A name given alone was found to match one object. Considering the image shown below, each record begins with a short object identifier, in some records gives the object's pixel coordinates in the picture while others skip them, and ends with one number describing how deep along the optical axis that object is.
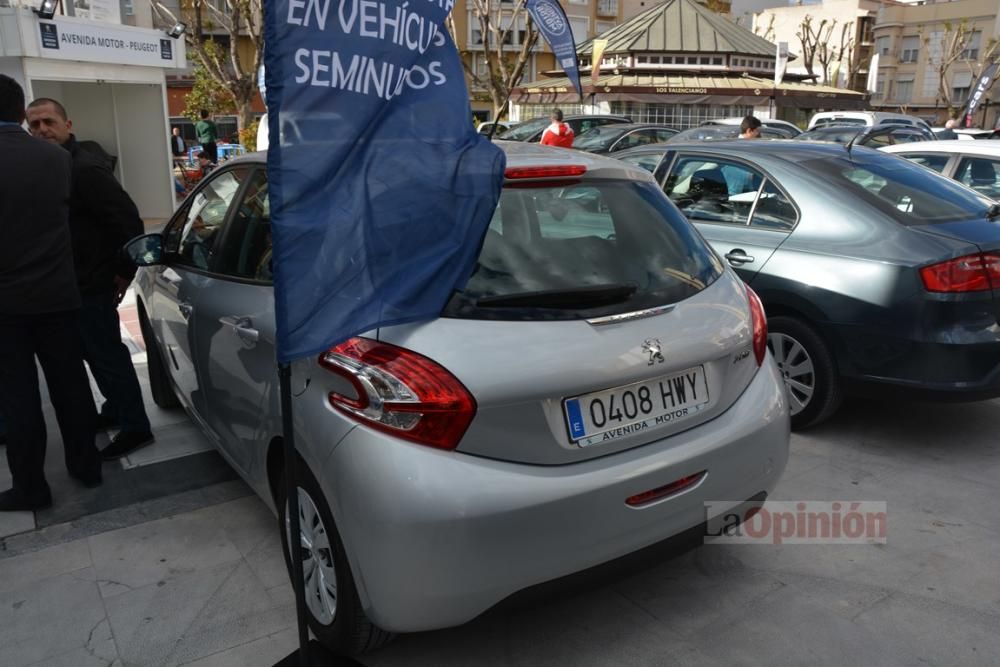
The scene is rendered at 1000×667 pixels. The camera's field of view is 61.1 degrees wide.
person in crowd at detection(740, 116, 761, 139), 10.47
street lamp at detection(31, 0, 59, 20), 9.63
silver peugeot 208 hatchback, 2.30
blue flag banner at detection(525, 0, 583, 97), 12.62
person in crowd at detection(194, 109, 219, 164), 17.08
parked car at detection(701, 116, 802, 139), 20.37
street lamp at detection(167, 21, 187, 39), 12.21
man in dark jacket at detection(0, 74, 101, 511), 3.42
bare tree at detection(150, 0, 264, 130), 20.25
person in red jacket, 13.89
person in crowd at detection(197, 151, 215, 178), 16.15
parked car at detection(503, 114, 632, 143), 17.75
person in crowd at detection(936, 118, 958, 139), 18.60
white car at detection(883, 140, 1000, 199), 7.05
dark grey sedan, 4.11
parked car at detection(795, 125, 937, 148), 15.33
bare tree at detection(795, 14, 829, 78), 57.72
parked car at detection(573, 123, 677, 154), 16.28
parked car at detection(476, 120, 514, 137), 17.42
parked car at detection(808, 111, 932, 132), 21.53
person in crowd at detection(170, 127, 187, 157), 20.61
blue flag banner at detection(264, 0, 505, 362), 2.10
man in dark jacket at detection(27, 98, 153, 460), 3.96
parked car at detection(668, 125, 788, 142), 16.58
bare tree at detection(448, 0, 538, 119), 24.04
